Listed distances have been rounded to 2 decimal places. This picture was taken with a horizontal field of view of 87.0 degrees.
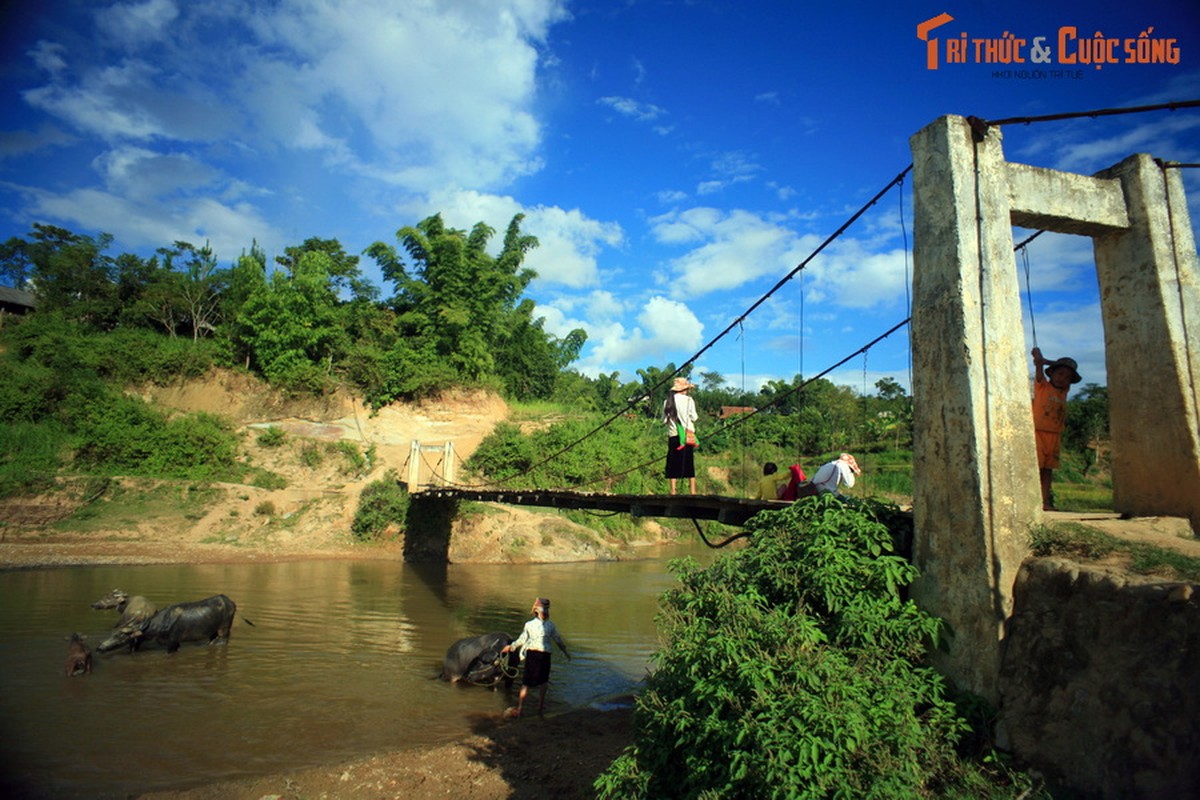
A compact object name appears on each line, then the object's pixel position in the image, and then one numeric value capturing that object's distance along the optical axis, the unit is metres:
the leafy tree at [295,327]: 22.86
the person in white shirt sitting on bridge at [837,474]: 4.80
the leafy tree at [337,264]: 26.98
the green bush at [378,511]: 17.47
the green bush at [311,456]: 20.22
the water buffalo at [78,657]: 6.54
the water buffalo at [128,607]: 7.79
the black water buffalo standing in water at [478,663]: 7.08
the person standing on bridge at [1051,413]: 4.84
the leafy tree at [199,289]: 24.80
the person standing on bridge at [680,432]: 6.64
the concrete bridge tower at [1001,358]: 3.41
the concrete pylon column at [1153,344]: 4.04
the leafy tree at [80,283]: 23.53
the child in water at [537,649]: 6.32
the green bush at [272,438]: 20.17
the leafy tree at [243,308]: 23.08
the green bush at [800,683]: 2.87
